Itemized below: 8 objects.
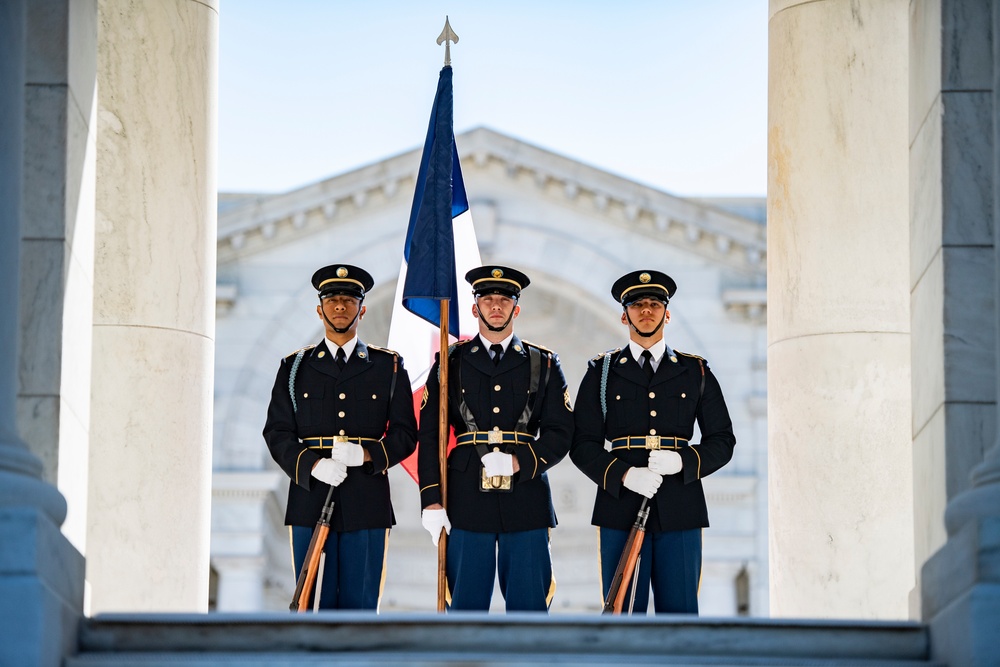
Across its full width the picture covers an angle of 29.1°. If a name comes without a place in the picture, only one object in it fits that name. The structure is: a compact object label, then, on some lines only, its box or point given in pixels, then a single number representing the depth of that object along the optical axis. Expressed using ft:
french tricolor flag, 44.39
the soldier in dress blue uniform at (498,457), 39.50
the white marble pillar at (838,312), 43.78
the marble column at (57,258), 33.83
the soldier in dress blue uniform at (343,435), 39.55
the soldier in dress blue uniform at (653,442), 39.27
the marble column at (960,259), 32.01
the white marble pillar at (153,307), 43.52
